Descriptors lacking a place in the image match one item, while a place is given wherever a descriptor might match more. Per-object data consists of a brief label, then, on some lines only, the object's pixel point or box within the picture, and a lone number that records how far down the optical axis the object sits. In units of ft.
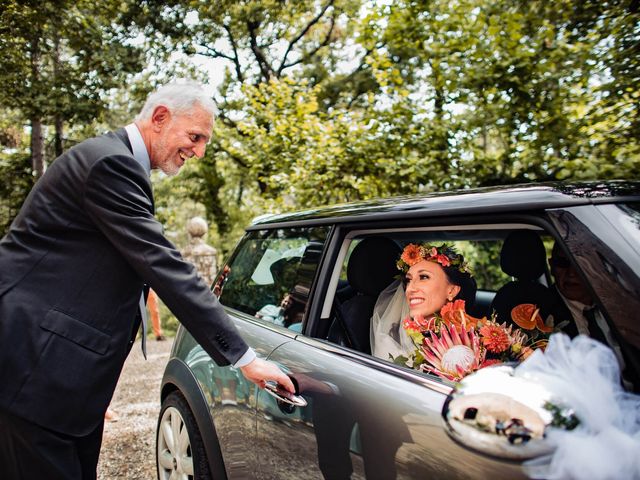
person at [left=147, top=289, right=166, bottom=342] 25.98
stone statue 31.96
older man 5.06
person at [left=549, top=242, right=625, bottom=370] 5.87
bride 6.98
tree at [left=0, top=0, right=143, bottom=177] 27.92
